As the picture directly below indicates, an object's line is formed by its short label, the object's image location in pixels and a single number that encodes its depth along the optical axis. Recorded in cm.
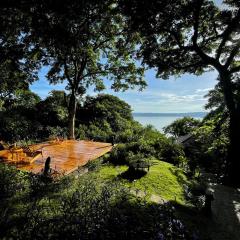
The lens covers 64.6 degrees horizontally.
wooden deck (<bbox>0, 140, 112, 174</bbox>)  845
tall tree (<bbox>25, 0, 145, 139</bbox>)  1370
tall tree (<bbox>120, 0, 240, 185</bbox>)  1032
